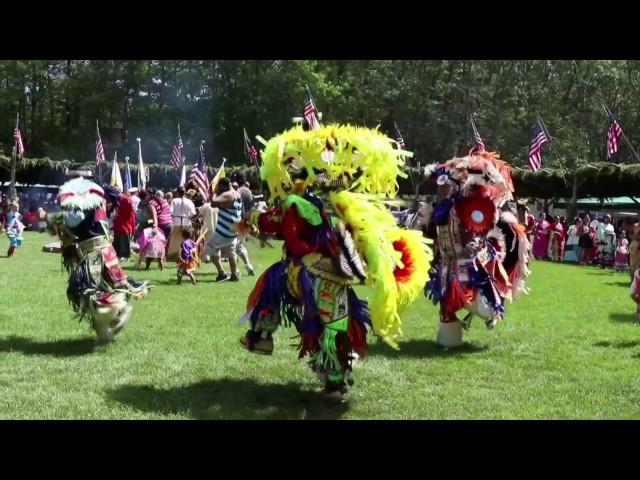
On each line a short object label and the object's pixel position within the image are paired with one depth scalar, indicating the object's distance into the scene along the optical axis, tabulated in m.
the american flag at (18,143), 31.88
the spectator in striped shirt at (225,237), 11.98
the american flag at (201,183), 15.45
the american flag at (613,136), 20.73
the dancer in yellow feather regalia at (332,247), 5.28
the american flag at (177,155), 33.86
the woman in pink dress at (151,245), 14.17
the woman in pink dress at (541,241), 22.59
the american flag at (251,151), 23.18
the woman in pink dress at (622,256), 18.12
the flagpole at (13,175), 32.92
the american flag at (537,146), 22.20
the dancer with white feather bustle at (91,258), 6.94
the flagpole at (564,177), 26.25
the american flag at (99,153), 29.22
